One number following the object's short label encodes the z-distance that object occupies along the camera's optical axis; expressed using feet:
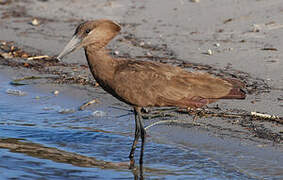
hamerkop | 35.65
